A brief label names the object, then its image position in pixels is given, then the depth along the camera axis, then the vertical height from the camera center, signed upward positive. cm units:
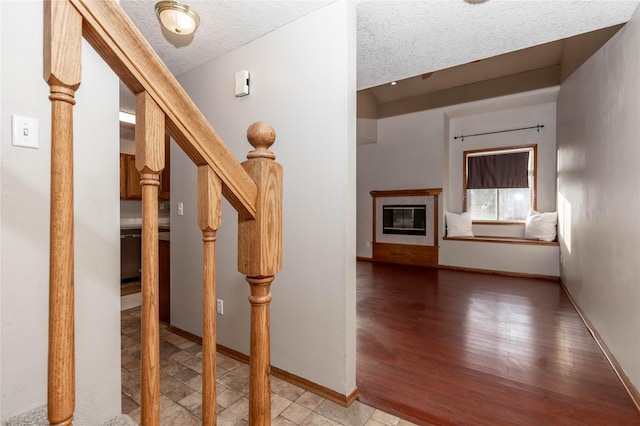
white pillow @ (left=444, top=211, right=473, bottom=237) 575 -26
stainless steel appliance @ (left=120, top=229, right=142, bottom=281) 468 -71
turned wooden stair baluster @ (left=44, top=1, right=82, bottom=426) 49 +3
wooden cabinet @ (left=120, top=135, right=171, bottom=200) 474 +48
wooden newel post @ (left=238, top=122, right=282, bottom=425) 81 -11
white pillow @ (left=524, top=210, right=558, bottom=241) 491 -25
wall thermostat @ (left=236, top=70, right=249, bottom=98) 225 +94
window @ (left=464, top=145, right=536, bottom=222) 561 +53
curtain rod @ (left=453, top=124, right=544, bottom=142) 537 +150
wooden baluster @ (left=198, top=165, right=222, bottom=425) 73 -16
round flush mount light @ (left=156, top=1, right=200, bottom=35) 176 +114
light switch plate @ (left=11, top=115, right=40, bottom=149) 114 +30
